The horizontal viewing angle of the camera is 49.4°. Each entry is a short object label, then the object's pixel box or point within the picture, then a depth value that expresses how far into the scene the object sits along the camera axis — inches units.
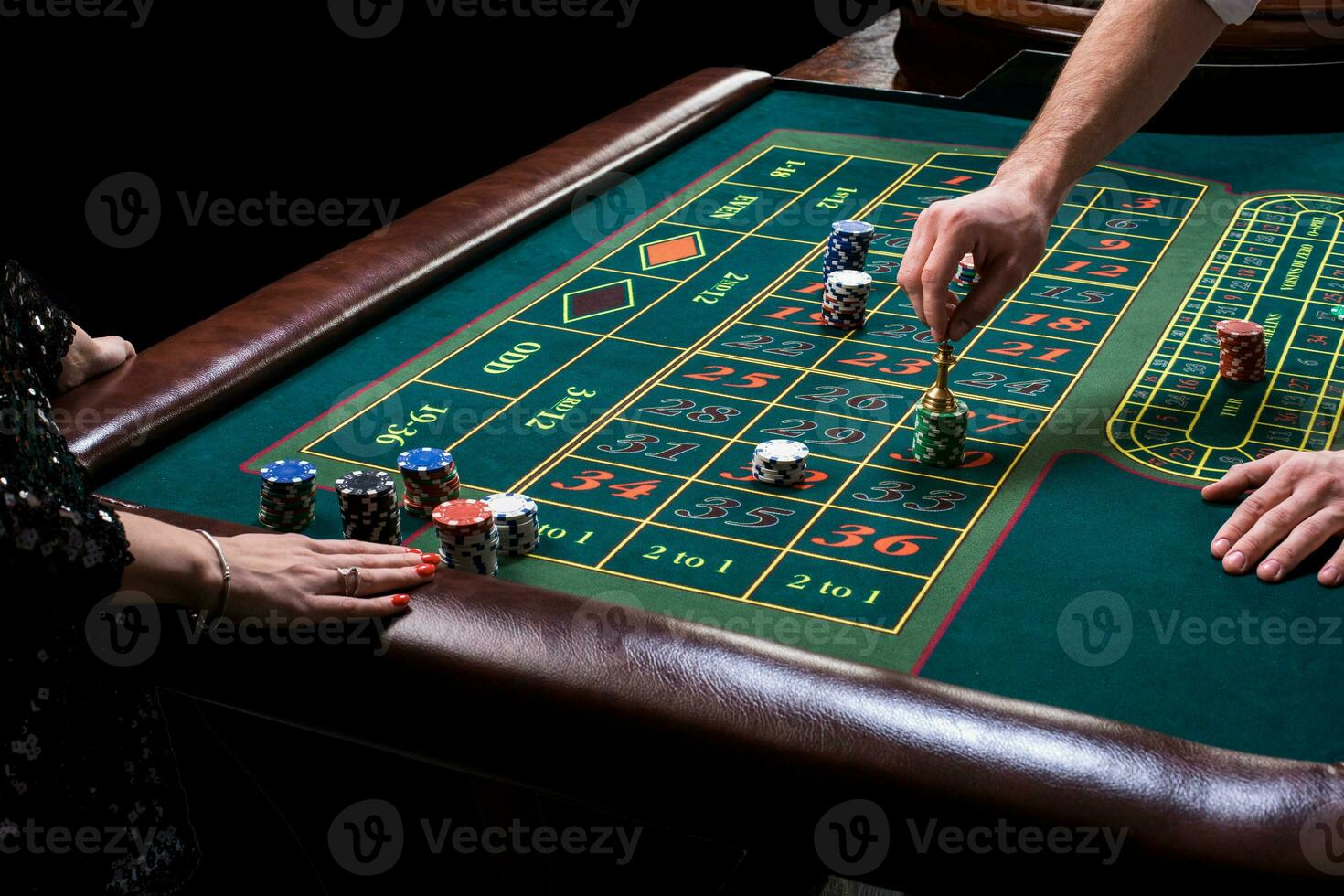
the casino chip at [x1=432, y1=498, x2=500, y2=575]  80.9
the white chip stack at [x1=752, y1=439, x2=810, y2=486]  90.6
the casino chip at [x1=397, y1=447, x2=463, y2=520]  88.8
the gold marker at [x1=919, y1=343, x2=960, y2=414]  93.7
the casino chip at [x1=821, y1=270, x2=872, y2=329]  112.7
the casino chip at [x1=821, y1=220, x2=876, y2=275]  121.2
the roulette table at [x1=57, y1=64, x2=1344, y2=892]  65.9
